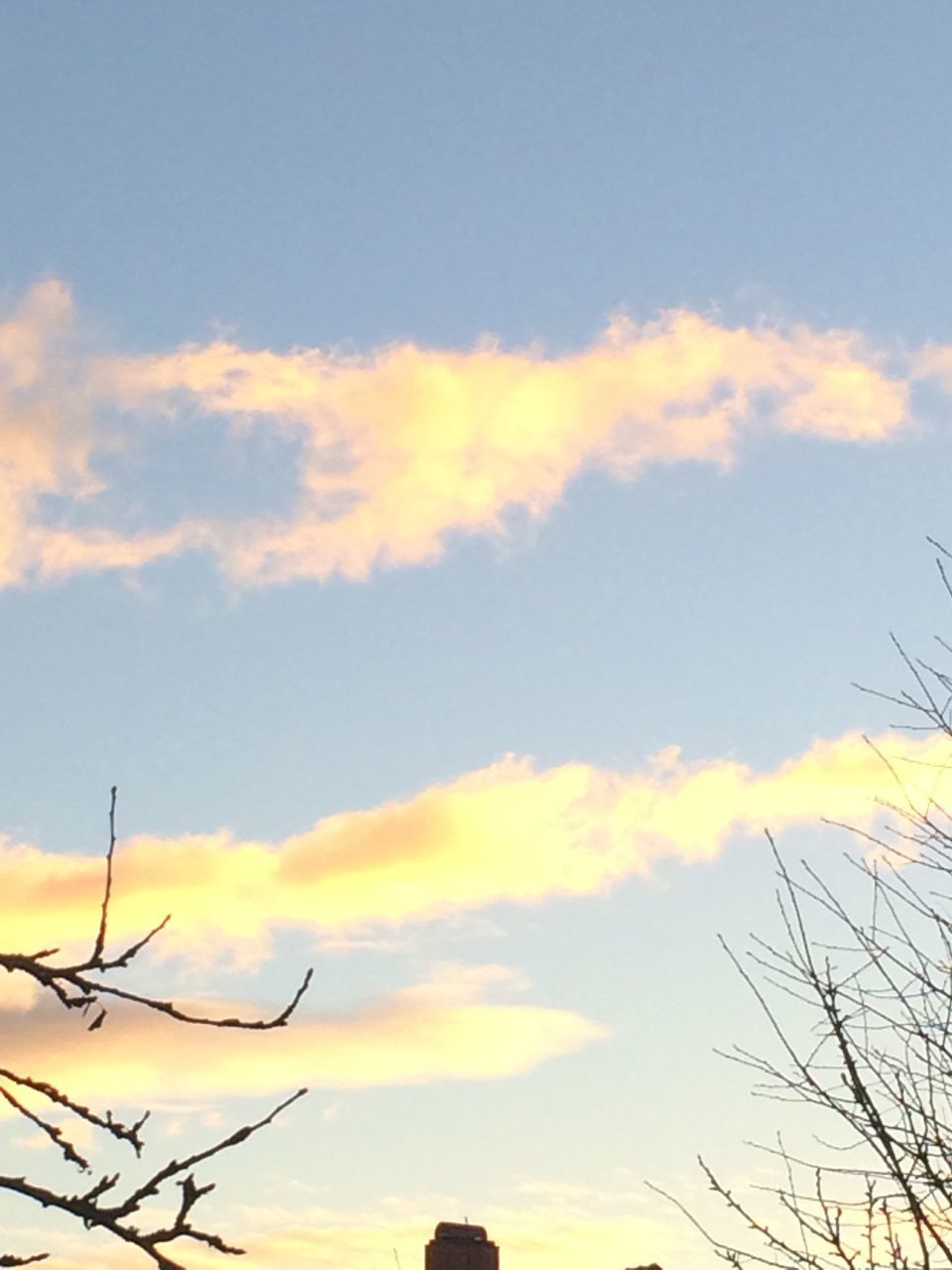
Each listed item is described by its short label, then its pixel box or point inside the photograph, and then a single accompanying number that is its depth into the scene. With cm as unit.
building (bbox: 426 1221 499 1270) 1380
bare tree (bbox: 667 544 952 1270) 869
